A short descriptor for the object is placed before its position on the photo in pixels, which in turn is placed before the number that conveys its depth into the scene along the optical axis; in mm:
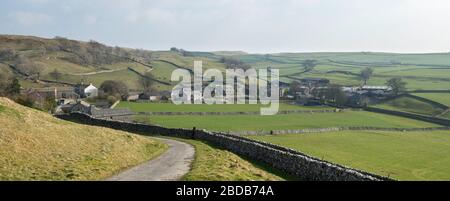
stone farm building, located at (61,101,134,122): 82750
